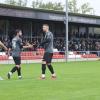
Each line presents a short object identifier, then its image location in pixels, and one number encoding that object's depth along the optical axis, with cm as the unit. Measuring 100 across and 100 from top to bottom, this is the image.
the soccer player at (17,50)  1767
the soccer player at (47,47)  1703
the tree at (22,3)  8380
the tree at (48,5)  8862
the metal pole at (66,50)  4214
